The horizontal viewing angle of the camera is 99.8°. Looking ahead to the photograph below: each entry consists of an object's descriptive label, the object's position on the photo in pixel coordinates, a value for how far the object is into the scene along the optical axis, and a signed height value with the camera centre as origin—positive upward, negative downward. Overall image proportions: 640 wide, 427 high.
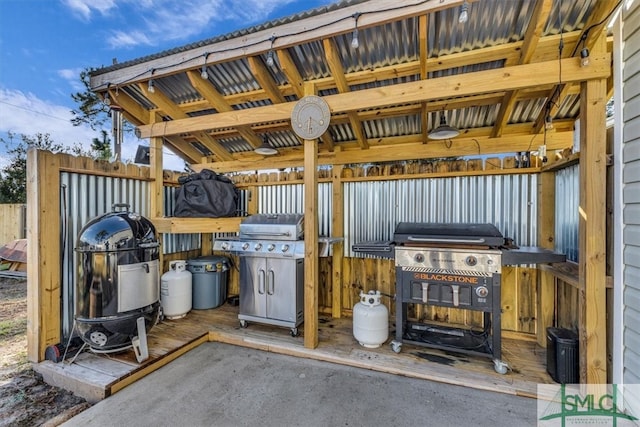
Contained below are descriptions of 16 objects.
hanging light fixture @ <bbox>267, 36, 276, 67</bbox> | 2.63 +1.57
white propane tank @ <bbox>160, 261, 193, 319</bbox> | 3.70 -1.08
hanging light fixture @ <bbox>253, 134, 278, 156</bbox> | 3.98 +0.97
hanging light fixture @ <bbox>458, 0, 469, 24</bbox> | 1.98 +1.48
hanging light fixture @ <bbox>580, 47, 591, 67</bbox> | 2.08 +1.19
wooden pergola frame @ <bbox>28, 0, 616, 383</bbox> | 2.10 +1.13
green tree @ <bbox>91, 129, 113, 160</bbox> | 11.14 +2.87
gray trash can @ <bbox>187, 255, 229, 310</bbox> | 4.14 -1.03
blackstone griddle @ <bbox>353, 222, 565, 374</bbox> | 2.50 -0.55
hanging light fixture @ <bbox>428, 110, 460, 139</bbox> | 2.92 +0.88
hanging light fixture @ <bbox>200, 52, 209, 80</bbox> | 2.96 +1.62
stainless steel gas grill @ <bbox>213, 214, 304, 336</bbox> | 3.29 -0.69
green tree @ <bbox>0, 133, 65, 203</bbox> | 11.05 +1.94
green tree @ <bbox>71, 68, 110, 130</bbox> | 9.73 +3.99
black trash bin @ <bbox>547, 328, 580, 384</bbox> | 2.28 -1.25
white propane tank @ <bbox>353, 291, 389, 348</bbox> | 2.93 -1.20
